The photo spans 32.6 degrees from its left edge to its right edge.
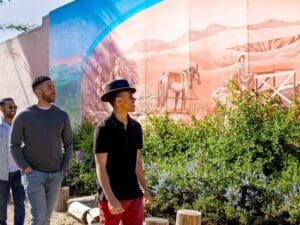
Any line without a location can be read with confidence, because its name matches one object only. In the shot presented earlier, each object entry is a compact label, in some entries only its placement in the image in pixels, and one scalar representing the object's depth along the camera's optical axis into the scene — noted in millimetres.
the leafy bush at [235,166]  5227
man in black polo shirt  3613
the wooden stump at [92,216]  6305
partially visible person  5496
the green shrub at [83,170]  8125
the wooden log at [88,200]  7078
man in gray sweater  4395
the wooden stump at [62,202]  7462
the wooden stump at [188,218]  4773
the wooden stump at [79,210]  6603
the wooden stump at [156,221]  4648
